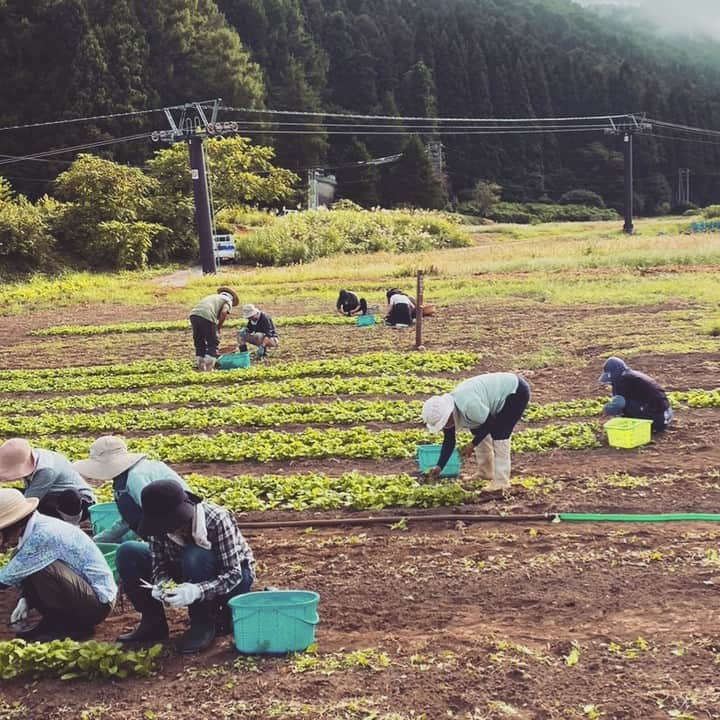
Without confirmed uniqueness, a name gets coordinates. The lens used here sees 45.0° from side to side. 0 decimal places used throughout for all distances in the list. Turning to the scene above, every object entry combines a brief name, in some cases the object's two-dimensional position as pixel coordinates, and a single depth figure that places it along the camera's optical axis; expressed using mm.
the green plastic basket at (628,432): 9573
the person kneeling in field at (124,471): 5895
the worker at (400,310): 20438
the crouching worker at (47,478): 6836
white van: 47125
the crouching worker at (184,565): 5078
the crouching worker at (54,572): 5332
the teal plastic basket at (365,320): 21328
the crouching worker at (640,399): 10008
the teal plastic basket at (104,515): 7309
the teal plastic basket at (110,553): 6359
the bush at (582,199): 101562
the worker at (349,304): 23062
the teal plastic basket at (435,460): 8781
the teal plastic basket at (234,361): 16250
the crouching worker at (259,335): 17150
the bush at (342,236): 46938
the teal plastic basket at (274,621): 5078
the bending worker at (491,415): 7875
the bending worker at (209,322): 15383
